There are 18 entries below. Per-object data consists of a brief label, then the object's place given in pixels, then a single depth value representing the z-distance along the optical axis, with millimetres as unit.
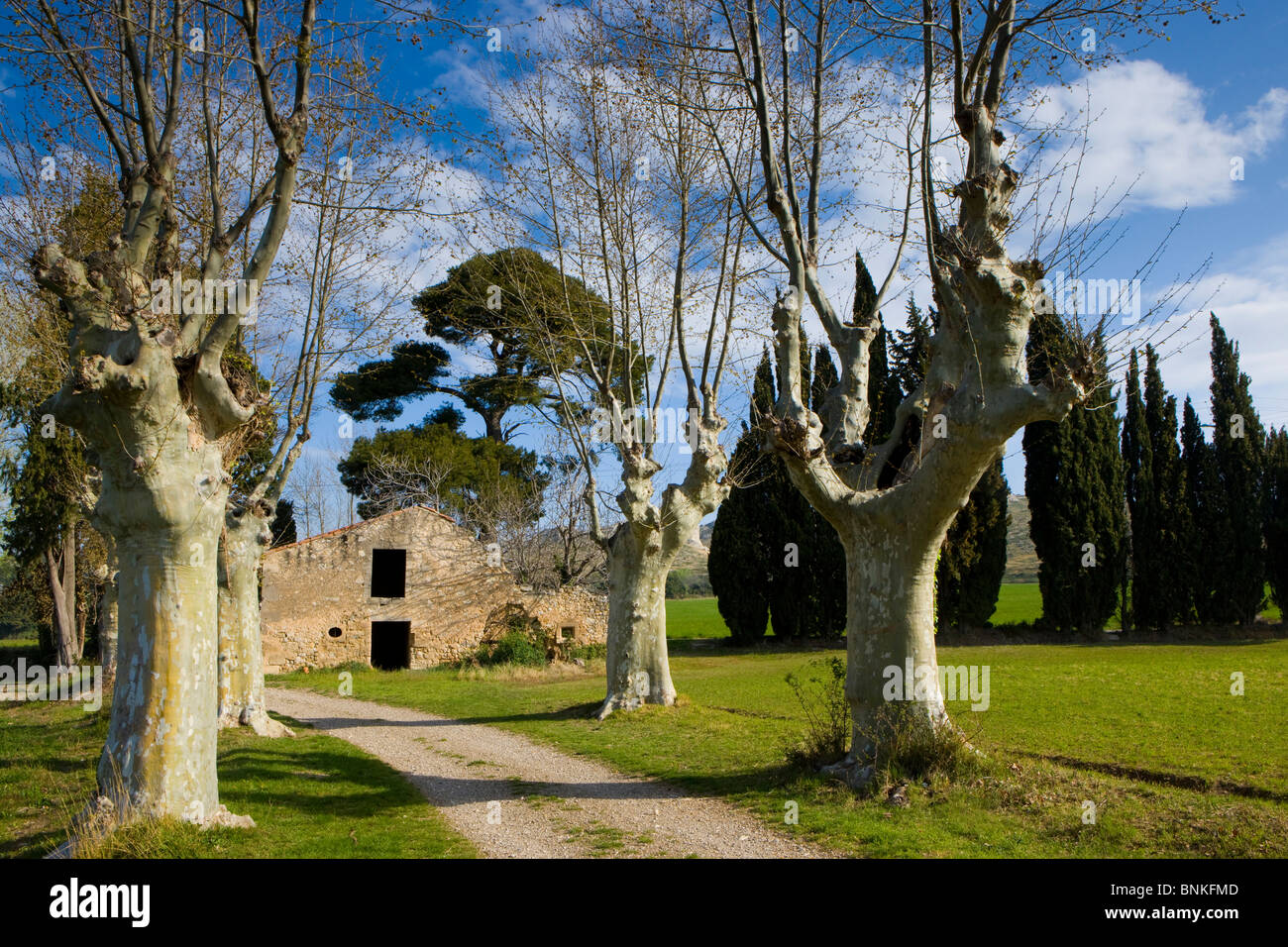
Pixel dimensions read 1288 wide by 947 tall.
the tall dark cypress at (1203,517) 26234
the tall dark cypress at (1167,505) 26438
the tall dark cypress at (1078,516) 26406
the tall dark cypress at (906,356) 26859
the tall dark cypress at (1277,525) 27047
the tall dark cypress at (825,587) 28531
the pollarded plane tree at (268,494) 12156
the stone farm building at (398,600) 24734
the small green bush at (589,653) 26434
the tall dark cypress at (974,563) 26484
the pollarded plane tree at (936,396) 6891
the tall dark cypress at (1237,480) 26031
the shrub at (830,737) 7973
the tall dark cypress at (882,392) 27031
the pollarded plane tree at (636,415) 12961
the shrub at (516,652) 24141
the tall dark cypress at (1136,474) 27156
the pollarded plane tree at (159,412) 6035
